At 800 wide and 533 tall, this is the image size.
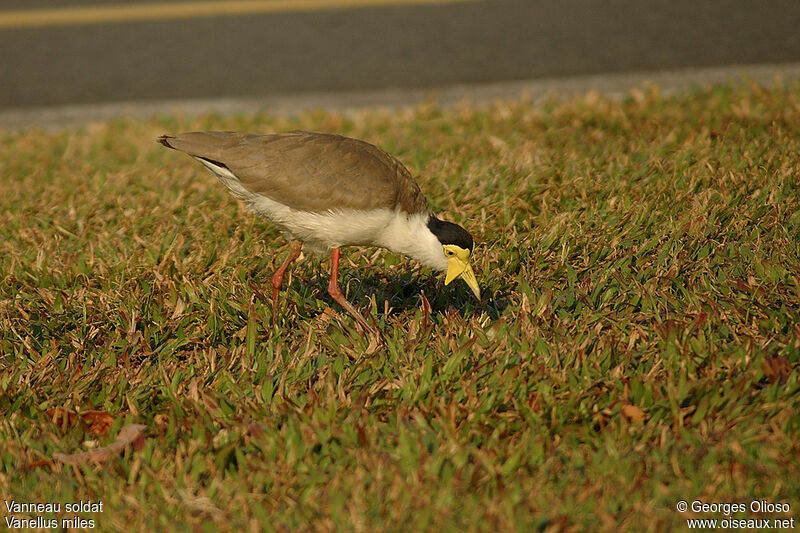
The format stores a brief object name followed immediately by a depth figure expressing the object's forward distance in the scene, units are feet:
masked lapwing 26.27
